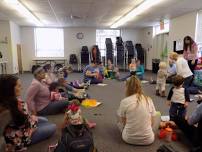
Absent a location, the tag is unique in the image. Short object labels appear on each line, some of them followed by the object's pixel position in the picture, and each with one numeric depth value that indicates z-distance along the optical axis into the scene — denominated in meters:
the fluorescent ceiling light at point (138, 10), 5.87
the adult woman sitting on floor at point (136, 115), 2.51
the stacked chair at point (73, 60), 12.05
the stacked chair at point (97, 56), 11.88
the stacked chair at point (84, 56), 11.87
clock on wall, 12.33
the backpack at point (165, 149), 2.19
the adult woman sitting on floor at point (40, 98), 3.41
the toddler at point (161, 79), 5.57
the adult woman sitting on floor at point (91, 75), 7.40
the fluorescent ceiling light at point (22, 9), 5.84
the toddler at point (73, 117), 2.34
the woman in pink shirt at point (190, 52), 6.87
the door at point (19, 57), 11.19
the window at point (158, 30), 10.42
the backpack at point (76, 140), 2.02
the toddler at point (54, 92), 4.02
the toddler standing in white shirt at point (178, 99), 3.30
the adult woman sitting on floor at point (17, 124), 2.06
